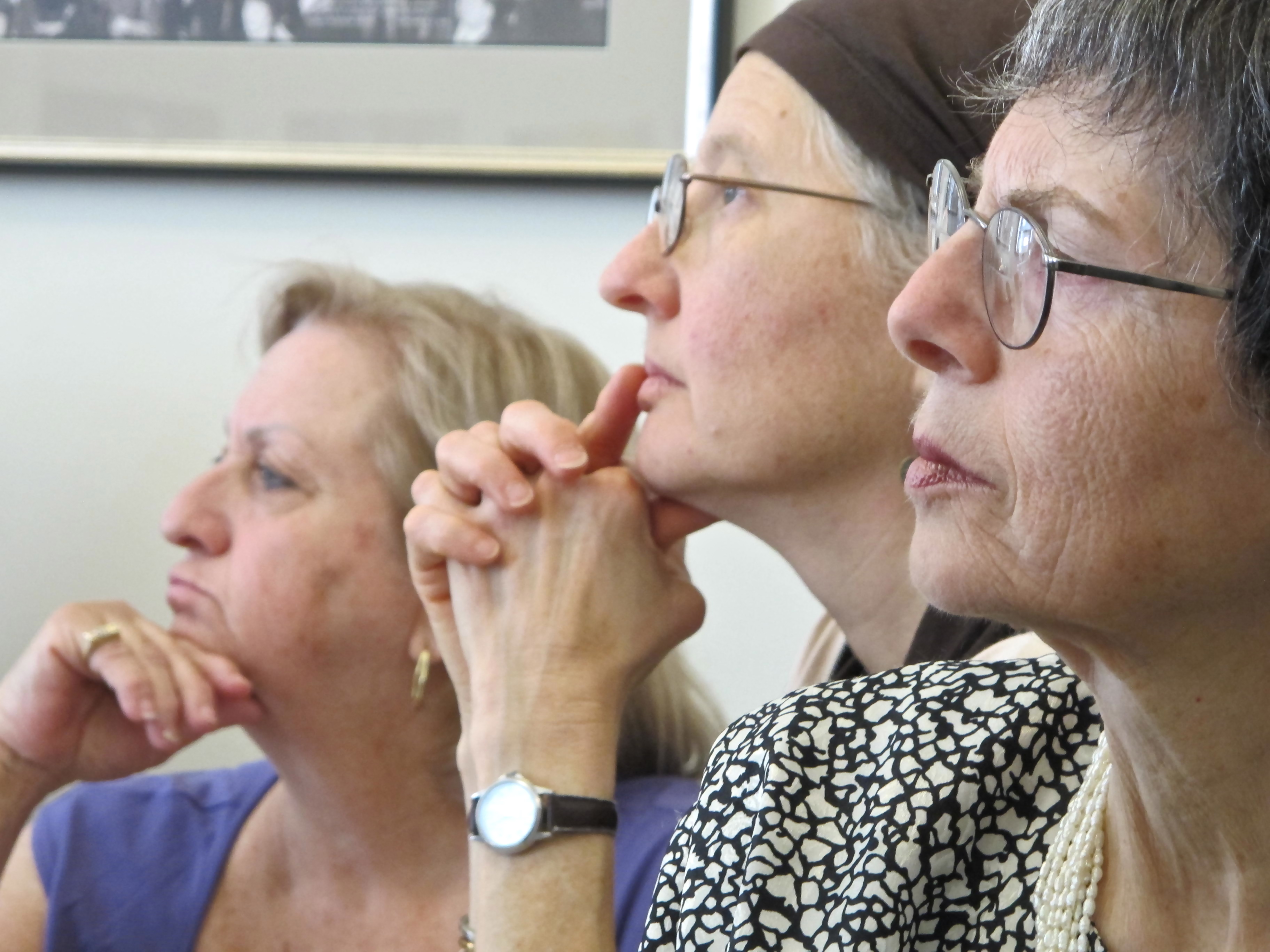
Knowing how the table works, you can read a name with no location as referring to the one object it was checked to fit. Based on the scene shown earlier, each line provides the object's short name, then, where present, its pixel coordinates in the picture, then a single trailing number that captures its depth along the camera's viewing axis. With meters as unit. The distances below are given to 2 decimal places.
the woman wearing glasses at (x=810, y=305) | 1.72
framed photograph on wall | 2.00
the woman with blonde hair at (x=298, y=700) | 1.82
